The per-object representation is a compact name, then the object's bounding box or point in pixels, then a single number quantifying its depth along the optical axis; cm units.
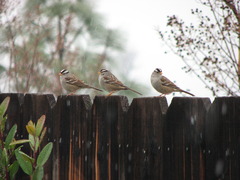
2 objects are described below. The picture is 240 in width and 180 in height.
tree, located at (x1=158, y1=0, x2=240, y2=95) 1716
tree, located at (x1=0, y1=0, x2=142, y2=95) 3192
